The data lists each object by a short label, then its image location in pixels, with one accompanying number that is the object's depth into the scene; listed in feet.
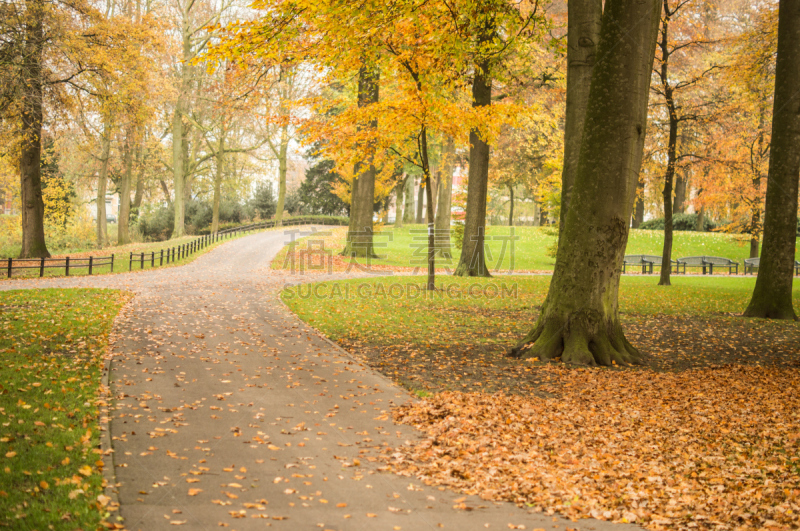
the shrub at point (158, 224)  141.69
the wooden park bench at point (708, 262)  114.01
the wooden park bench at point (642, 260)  113.29
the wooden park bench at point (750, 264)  109.29
